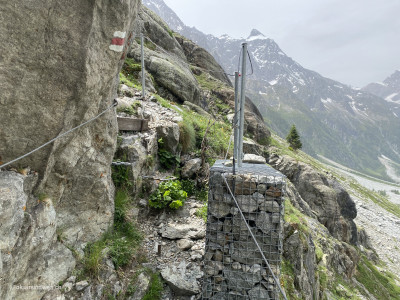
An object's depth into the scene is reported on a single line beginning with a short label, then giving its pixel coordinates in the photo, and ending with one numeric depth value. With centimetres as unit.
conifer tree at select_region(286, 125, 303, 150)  6322
